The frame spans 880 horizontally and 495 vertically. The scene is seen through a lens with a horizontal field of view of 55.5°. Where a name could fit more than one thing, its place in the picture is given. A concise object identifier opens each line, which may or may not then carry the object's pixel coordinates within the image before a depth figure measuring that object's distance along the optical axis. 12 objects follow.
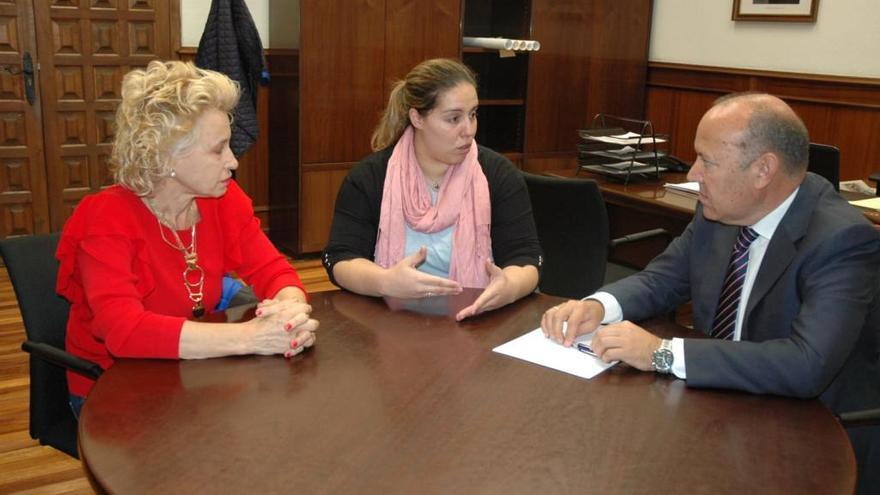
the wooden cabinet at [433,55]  4.84
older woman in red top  1.67
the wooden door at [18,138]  4.45
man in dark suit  1.57
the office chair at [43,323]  1.89
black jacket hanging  4.55
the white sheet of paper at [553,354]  1.64
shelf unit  5.64
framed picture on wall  5.06
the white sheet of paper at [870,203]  2.96
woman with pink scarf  2.44
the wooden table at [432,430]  1.22
